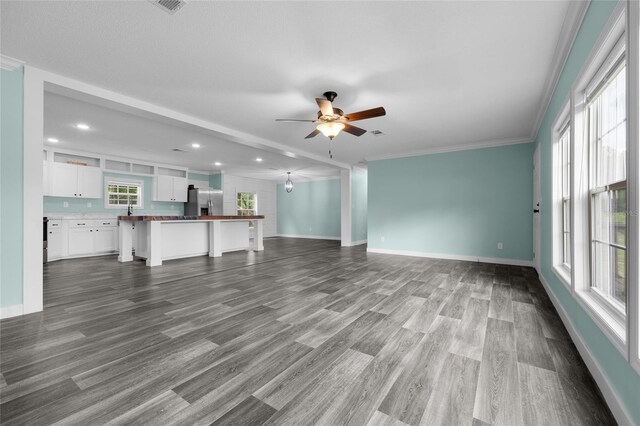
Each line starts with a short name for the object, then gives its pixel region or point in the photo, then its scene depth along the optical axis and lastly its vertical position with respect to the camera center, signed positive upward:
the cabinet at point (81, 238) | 5.67 -0.54
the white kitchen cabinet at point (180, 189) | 8.04 +0.72
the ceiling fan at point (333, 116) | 2.99 +1.12
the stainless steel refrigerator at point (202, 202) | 8.23 +0.35
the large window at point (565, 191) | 2.87 +0.23
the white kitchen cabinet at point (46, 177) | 5.73 +0.77
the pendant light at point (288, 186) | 9.15 +0.92
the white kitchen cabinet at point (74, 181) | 5.88 +0.74
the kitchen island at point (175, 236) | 5.14 -0.49
